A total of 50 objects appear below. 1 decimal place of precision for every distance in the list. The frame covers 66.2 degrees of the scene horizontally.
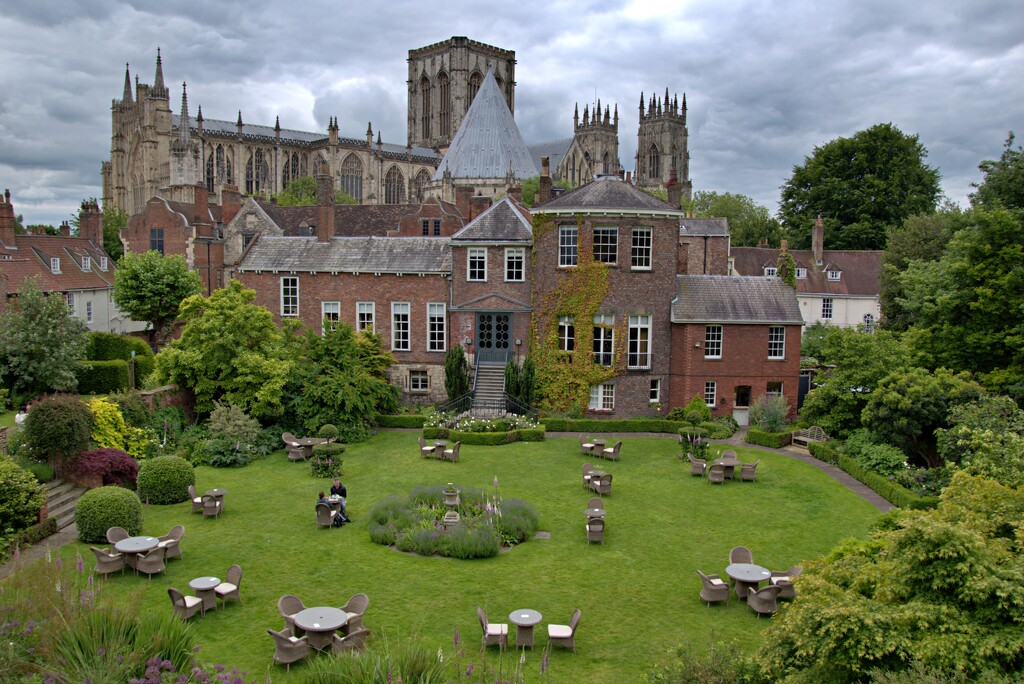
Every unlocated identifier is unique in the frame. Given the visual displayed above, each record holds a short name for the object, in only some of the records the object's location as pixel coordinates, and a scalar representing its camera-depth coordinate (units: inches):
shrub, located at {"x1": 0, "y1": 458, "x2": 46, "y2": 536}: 714.8
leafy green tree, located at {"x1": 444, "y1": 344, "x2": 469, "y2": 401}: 1382.9
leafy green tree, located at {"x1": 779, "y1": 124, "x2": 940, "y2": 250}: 2610.7
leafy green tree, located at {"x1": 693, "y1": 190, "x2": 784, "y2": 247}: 3054.9
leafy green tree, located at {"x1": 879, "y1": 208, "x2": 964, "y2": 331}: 1779.0
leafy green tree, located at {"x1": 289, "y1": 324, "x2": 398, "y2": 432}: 1207.6
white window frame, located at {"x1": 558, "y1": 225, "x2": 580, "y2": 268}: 1370.6
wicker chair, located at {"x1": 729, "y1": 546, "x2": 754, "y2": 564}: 664.4
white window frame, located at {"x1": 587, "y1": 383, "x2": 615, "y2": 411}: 1391.5
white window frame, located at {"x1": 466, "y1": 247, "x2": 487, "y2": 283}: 1433.3
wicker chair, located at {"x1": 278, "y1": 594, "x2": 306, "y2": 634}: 539.8
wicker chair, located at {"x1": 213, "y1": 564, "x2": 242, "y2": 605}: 602.4
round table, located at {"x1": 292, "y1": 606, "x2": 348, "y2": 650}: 521.7
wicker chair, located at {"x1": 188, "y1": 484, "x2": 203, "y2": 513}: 840.9
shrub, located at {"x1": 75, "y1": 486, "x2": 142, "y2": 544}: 729.0
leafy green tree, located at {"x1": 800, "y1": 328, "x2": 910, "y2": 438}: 1119.6
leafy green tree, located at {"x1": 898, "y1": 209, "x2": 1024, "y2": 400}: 1115.9
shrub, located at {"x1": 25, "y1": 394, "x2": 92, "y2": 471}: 835.4
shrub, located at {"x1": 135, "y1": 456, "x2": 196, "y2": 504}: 874.8
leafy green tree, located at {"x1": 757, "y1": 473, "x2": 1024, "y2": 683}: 372.8
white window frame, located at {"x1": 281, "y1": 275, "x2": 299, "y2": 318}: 1528.1
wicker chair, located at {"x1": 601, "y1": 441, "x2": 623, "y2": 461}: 1086.6
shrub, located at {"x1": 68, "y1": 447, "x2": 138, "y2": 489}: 861.8
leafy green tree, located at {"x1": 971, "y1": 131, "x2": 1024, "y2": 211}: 1282.0
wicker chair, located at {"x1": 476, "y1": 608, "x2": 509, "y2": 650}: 527.5
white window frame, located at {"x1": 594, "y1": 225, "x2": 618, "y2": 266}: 1365.7
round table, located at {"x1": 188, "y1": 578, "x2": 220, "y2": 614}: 589.0
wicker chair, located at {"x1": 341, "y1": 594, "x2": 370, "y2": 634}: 543.8
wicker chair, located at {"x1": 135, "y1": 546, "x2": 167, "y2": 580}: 658.2
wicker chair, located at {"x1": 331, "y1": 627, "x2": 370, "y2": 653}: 516.7
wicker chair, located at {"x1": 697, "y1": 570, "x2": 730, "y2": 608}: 619.2
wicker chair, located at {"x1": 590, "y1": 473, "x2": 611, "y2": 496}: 925.2
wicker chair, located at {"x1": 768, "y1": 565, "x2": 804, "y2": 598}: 608.7
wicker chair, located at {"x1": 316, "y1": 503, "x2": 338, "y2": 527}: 799.7
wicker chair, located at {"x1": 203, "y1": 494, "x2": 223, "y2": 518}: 827.4
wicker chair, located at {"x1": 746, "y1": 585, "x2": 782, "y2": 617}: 603.2
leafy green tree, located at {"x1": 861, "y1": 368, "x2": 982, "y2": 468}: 962.7
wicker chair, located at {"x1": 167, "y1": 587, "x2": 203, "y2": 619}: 572.4
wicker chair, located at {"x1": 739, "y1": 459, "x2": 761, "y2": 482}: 990.2
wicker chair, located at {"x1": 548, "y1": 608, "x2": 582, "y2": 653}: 538.9
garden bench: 1196.5
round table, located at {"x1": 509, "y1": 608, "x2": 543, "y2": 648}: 538.6
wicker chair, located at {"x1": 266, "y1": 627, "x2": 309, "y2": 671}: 513.7
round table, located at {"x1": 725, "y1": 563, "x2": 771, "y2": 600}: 623.2
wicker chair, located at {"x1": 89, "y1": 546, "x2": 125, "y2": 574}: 652.1
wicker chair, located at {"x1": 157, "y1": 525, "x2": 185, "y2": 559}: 693.9
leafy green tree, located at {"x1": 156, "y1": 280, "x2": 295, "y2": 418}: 1182.3
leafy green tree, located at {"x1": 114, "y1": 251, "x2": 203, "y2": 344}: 1701.5
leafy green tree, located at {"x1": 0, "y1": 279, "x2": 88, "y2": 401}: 1101.1
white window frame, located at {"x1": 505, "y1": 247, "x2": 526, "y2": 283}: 1414.9
